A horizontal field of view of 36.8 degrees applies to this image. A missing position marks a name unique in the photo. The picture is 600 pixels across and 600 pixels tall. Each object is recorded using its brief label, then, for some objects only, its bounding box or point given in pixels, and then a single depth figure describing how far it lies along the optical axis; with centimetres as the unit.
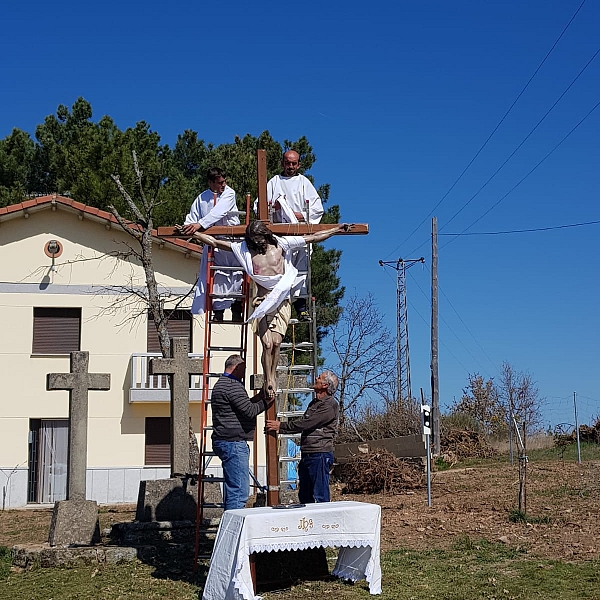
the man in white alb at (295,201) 1029
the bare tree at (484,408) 2911
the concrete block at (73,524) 1125
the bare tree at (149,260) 1694
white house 2462
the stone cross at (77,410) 1222
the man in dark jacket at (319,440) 1026
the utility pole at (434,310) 2833
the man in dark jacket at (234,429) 937
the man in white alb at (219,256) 1045
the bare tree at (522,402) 2770
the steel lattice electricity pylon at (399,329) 3457
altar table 802
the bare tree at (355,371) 3158
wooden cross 982
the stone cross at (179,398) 1326
